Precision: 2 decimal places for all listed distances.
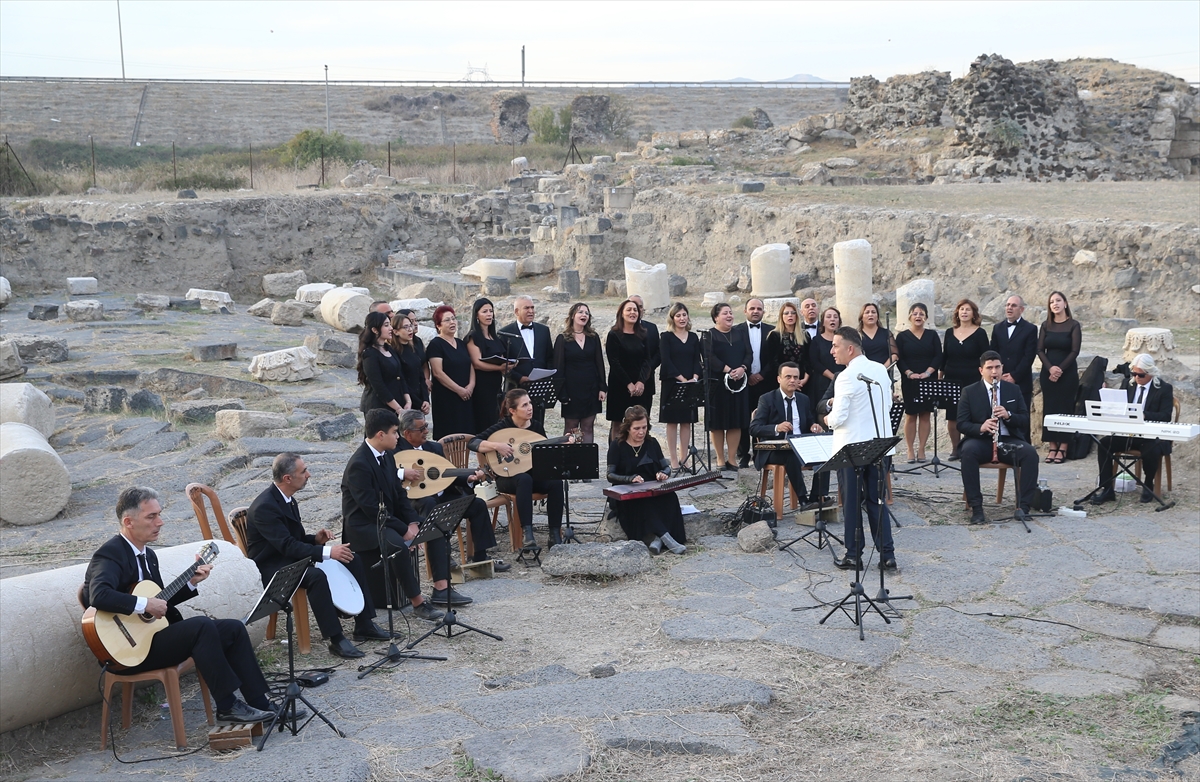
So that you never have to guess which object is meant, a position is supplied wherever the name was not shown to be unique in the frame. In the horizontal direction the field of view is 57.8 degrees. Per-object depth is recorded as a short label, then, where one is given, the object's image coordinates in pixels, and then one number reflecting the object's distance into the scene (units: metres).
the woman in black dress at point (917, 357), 10.60
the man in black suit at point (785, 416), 9.18
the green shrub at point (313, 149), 38.11
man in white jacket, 7.50
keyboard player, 9.41
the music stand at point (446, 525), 6.54
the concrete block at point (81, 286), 23.78
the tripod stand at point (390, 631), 6.31
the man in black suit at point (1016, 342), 10.49
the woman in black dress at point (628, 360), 10.24
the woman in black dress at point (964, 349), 10.49
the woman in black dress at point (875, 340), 10.38
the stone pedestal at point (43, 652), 5.32
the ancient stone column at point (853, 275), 17.69
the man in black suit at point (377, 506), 6.98
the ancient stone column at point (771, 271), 19.80
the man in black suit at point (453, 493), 7.71
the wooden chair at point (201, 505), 6.74
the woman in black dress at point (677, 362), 10.12
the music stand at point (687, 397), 9.91
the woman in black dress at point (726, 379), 10.17
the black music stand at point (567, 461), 7.90
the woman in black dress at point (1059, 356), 10.67
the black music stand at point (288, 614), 5.34
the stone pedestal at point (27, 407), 11.41
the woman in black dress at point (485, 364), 9.94
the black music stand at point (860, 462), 6.73
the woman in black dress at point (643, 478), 8.55
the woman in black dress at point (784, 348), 10.41
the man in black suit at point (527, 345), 10.00
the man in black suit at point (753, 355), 10.37
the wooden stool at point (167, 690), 5.33
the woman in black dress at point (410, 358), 9.52
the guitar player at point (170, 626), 5.31
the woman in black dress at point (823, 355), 10.27
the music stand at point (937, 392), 10.20
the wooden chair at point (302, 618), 6.58
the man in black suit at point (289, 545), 6.42
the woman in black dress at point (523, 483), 8.43
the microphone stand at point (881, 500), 7.07
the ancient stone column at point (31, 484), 9.51
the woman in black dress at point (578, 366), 10.05
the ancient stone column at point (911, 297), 16.86
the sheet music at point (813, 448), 7.98
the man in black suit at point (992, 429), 9.20
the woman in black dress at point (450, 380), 9.69
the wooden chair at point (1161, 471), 9.49
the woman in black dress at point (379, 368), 9.21
